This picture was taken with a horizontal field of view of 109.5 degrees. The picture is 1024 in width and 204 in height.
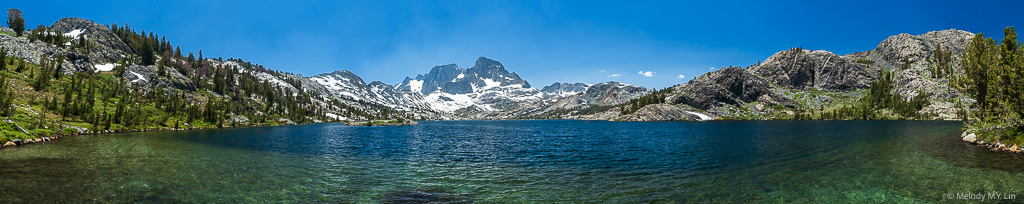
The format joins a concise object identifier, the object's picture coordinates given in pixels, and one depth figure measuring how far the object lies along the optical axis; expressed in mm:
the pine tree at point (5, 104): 67119
